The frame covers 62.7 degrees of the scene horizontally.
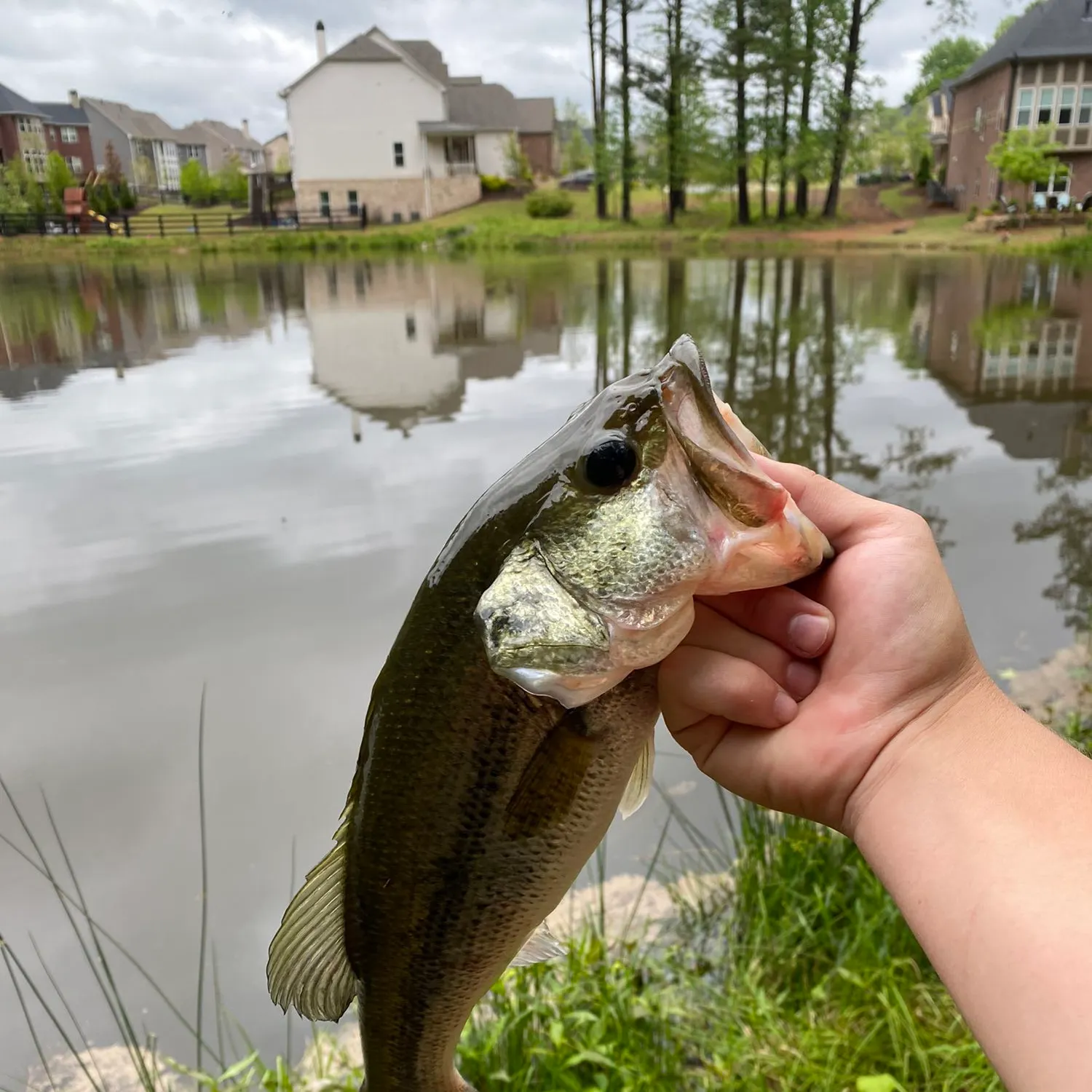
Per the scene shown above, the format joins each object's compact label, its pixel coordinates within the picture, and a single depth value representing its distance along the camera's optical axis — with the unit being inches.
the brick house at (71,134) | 2532.0
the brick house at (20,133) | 2266.2
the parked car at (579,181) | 2114.9
